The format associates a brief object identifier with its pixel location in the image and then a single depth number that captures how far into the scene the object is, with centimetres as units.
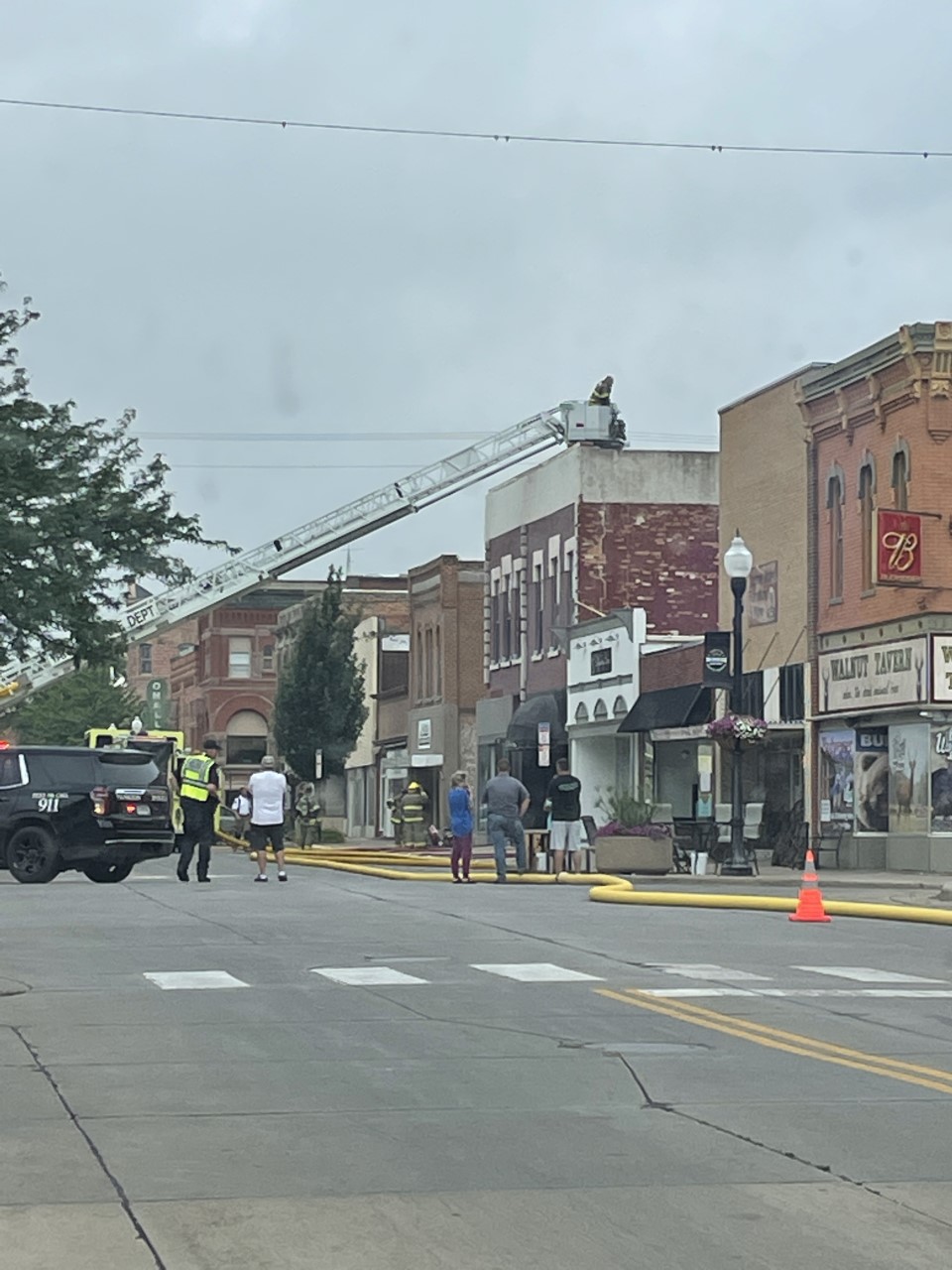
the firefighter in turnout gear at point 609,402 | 6247
